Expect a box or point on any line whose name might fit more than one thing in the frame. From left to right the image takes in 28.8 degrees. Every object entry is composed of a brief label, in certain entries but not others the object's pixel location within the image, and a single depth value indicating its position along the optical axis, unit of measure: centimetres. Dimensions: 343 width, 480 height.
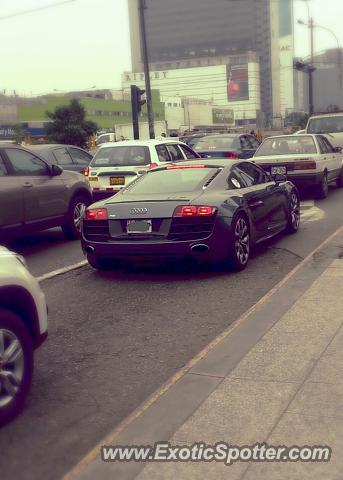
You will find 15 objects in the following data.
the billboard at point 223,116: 14400
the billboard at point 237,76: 19638
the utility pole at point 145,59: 2369
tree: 4284
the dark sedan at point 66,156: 1597
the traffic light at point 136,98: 2272
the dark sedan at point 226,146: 1903
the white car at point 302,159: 1504
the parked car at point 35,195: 961
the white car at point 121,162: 1441
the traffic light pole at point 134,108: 2264
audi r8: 770
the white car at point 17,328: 405
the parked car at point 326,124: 2303
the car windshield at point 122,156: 1462
